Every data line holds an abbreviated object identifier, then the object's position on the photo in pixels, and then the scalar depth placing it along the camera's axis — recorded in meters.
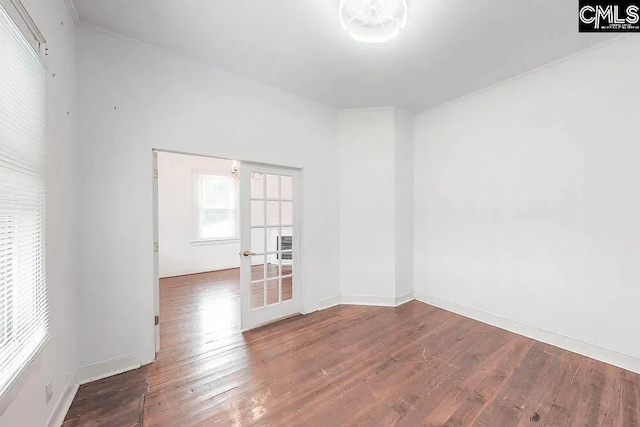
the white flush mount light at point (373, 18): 1.92
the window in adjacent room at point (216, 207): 6.25
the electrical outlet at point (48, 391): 1.58
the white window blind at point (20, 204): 1.13
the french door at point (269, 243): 3.20
